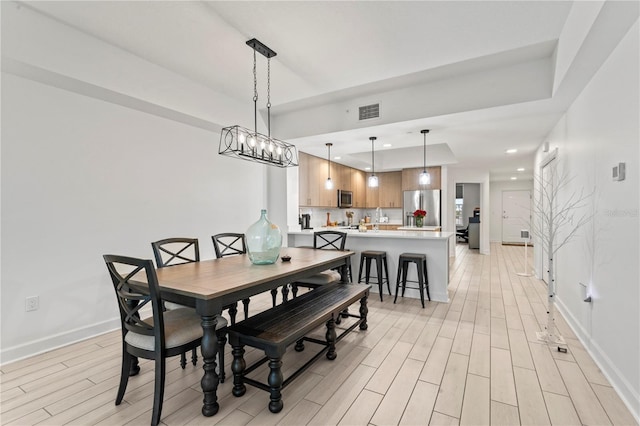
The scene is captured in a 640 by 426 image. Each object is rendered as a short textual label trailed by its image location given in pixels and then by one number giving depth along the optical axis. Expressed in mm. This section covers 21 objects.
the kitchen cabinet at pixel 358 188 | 8109
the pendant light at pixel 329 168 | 5317
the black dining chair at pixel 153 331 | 1697
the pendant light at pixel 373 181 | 5249
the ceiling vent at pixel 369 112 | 3957
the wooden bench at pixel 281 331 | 1846
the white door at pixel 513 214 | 10453
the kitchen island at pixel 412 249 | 4113
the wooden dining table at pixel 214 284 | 1770
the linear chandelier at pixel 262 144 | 2768
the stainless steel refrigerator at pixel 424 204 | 7516
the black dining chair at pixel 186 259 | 2416
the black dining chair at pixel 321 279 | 3313
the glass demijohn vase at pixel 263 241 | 2551
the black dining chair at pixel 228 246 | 3052
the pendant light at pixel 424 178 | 4809
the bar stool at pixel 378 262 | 4160
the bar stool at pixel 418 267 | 3883
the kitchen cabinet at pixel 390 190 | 8273
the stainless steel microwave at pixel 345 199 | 7275
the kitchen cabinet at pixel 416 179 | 7523
